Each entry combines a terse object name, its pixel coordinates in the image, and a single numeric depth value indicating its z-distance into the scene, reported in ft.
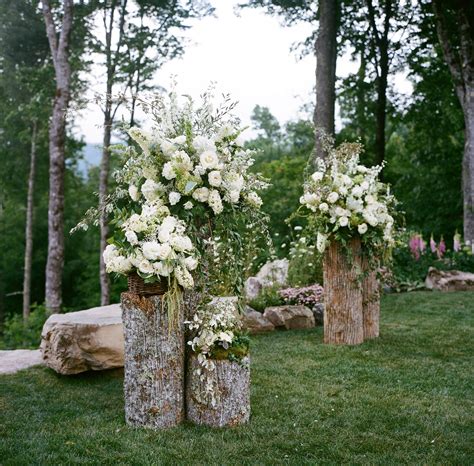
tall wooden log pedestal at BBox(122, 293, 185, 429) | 13.47
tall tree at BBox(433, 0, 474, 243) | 36.40
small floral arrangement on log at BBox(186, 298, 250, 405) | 13.69
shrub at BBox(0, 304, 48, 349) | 31.42
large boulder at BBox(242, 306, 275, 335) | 26.58
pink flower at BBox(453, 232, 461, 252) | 42.16
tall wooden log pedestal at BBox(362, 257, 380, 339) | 23.32
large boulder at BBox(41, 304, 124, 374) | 18.17
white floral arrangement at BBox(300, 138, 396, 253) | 21.95
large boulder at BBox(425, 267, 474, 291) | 36.52
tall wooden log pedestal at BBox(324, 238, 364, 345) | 22.33
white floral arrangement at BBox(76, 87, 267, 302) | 13.39
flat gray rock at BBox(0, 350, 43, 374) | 19.86
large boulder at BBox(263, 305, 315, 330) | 27.40
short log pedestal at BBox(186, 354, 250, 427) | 13.71
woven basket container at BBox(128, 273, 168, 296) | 13.57
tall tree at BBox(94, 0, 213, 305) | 51.96
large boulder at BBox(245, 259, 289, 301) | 31.83
